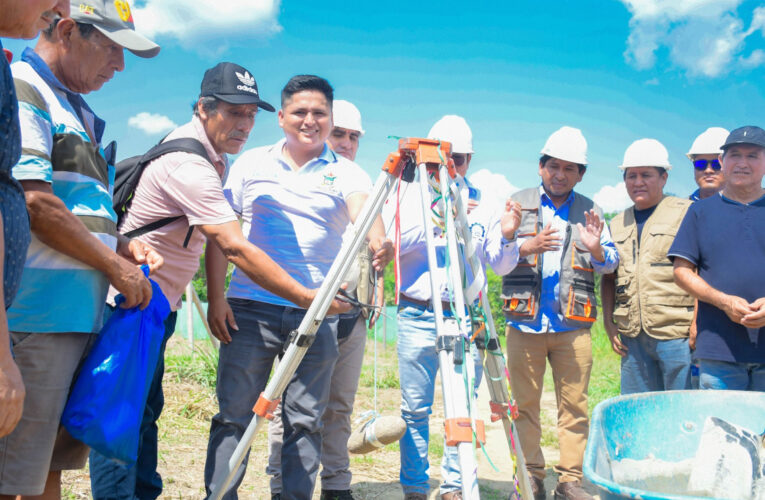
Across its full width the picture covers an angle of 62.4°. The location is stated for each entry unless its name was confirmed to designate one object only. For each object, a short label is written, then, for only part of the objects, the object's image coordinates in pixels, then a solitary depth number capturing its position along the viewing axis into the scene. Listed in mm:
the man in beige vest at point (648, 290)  4180
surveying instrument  1999
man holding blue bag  2088
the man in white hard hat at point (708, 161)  4980
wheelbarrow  2316
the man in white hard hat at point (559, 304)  4215
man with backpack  2746
